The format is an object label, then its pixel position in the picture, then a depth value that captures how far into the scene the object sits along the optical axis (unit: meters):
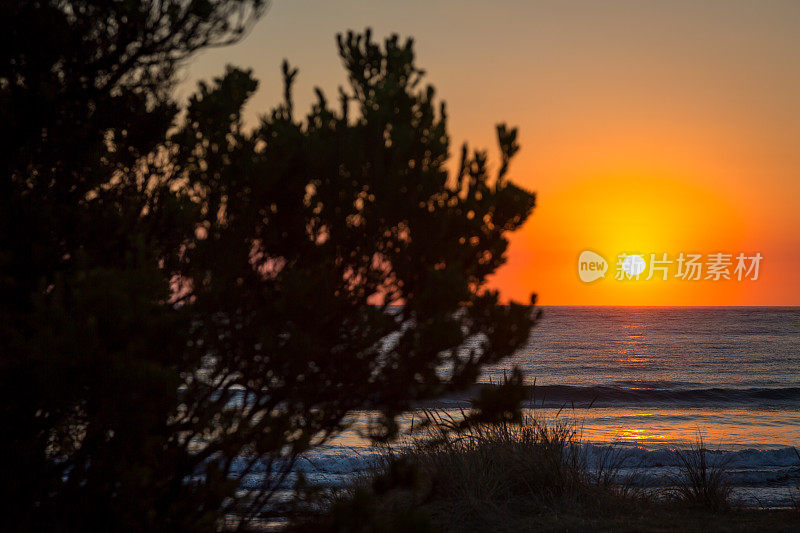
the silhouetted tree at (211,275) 7.74
